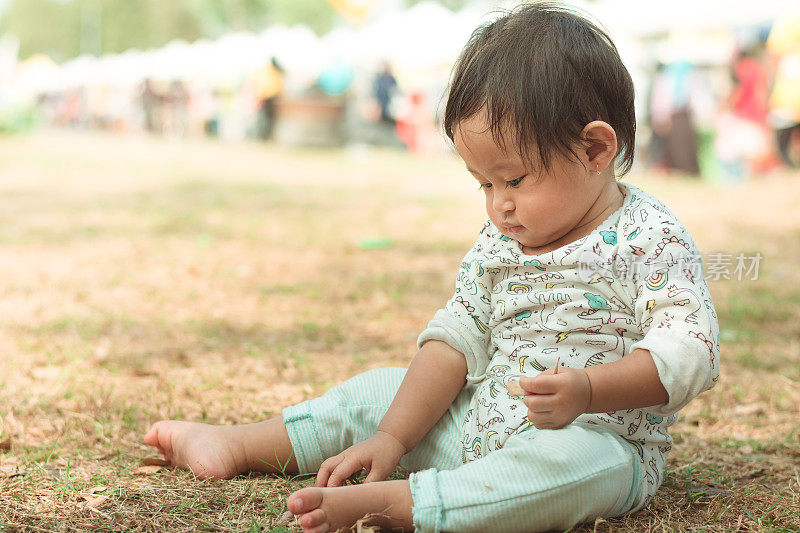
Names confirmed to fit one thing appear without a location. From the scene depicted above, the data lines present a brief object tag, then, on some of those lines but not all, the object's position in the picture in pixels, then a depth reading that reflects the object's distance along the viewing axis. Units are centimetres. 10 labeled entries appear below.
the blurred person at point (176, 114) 2430
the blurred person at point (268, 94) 1905
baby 154
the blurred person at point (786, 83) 923
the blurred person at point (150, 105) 2552
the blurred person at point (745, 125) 1009
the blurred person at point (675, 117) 1081
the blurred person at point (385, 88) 1627
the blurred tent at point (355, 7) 1448
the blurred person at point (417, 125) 1602
